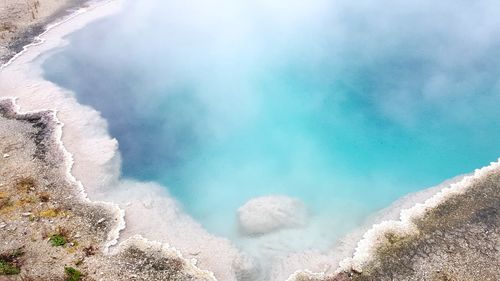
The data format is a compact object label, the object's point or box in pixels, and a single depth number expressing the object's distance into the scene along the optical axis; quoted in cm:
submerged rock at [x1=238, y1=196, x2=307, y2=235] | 1235
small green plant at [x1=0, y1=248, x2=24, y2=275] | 1035
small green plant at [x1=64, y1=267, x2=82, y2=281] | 1034
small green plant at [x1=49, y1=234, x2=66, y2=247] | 1124
